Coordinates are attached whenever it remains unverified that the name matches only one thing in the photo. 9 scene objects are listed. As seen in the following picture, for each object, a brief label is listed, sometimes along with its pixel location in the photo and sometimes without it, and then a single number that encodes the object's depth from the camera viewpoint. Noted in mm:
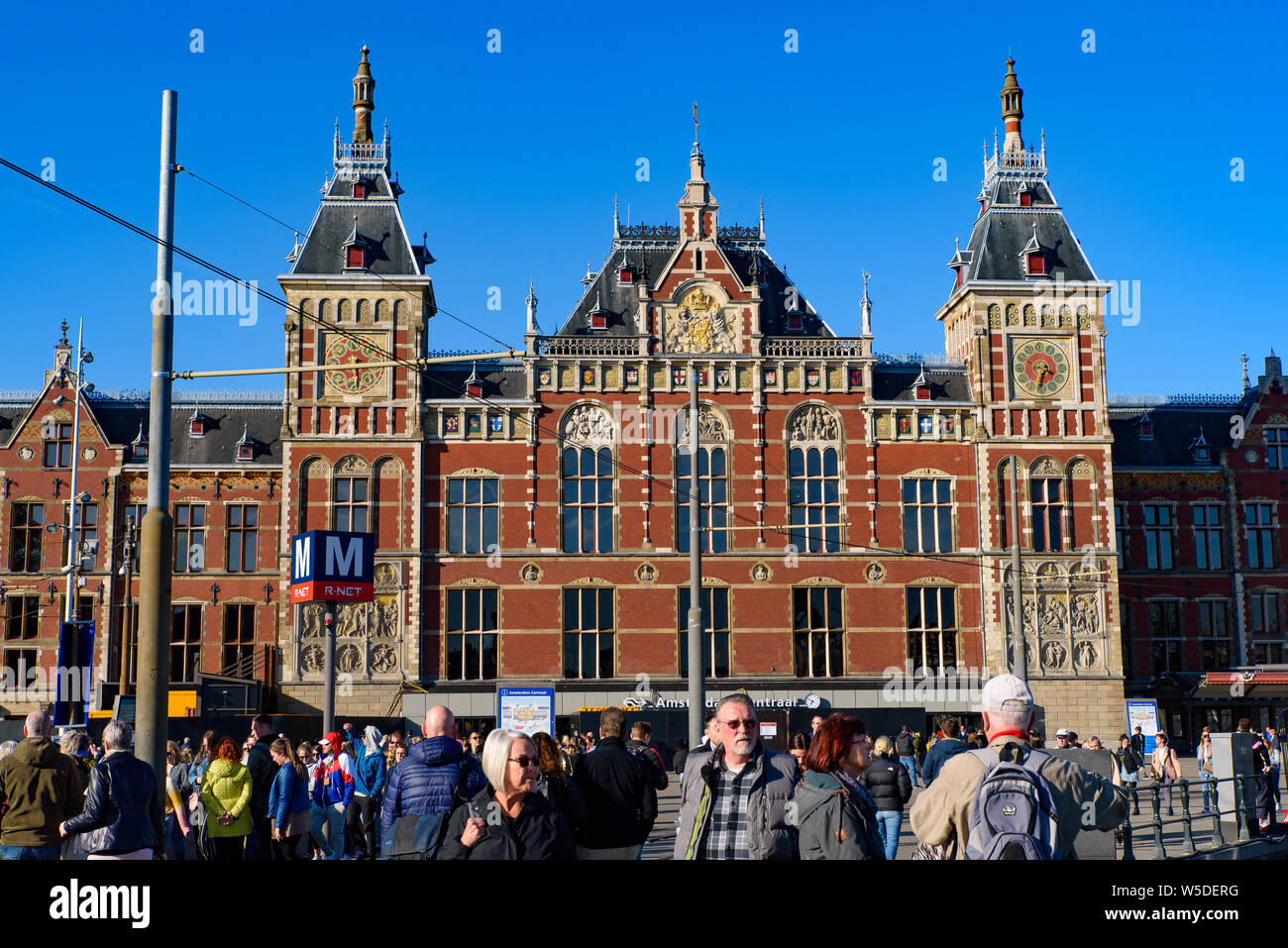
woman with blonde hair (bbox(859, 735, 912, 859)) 13047
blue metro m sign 24797
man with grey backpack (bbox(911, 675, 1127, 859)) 5422
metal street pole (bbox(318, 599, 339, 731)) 21141
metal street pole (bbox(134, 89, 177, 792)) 11031
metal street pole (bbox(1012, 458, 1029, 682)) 31531
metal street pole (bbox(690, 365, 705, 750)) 21531
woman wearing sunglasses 6309
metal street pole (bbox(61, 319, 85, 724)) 23641
